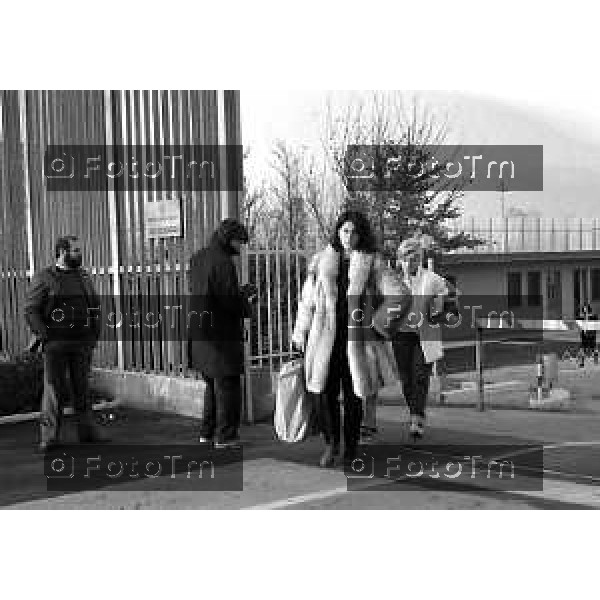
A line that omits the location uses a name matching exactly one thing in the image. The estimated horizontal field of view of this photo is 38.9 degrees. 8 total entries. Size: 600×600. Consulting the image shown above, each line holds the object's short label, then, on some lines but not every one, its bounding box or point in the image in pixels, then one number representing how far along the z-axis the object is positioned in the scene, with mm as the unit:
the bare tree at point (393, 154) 26266
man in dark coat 6871
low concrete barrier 8539
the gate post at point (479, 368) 9188
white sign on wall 8438
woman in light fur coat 5996
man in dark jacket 7090
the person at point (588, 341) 23209
